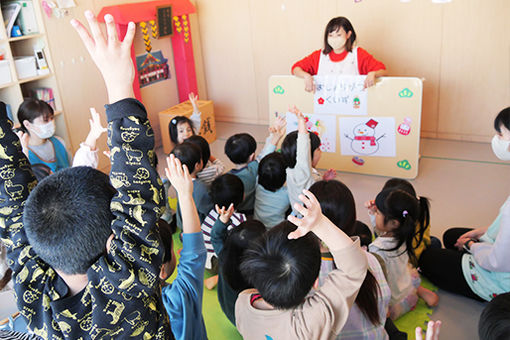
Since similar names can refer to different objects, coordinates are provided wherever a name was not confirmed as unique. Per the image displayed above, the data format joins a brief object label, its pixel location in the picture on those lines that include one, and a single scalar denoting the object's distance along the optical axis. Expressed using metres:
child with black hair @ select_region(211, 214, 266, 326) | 1.70
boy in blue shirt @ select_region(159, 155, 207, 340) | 1.06
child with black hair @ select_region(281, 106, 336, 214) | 2.48
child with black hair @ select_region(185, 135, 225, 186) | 2.80
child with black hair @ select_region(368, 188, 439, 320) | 1.97
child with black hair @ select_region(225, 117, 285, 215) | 2.83
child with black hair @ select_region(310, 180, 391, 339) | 1.43
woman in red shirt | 3.52
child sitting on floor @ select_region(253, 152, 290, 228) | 2.55
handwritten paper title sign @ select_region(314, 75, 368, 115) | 3.46
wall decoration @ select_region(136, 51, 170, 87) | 4.43
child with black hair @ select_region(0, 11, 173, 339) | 0.83
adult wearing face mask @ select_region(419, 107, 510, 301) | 1.94
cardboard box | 4.44
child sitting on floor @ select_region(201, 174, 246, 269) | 2.39
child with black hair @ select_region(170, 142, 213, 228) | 2.57
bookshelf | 3.22
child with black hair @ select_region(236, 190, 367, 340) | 1.16
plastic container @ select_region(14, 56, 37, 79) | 3.34
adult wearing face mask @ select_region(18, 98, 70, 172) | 2.90
